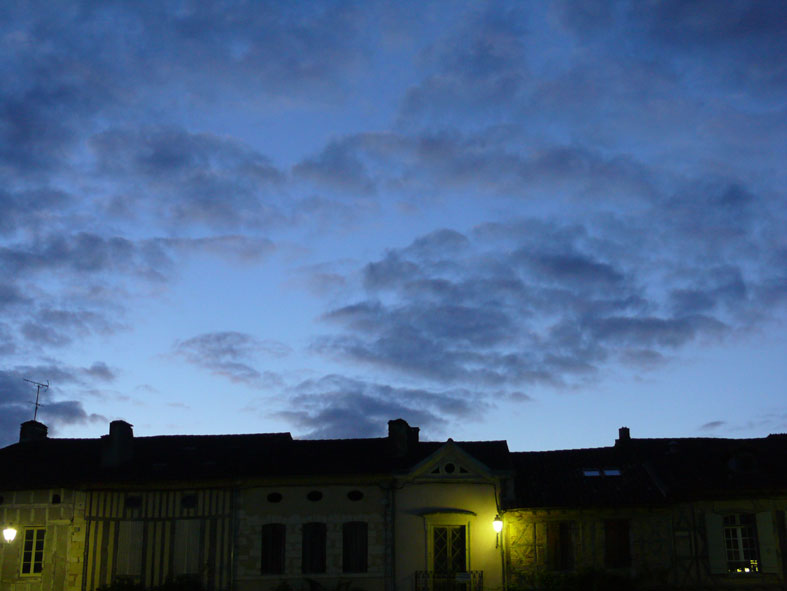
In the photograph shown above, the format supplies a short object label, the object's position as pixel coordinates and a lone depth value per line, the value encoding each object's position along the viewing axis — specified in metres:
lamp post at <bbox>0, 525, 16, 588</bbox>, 27.17
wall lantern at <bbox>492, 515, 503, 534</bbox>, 27.19
